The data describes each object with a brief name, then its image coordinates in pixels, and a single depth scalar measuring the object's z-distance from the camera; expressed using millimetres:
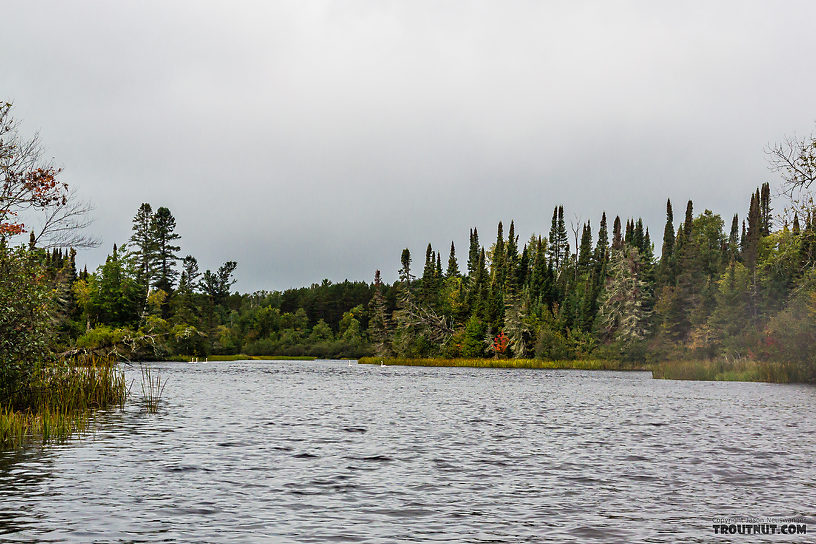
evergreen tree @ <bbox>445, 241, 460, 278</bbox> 194388
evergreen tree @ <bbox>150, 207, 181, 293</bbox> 131125
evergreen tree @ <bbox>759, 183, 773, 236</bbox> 157662
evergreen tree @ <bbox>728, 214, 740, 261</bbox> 162050
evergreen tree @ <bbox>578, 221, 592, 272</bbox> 185750
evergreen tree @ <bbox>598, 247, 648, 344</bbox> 108375
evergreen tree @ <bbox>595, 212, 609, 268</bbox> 170725
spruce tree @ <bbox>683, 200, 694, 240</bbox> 165888
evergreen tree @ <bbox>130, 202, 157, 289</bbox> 130000
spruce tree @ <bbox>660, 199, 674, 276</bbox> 152625
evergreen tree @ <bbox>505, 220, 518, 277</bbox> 147888
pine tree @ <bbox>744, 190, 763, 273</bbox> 115000
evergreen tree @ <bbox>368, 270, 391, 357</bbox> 142125
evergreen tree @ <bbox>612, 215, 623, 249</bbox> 181212
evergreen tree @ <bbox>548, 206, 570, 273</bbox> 198125
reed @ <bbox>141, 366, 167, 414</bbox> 31872
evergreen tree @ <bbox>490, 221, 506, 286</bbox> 159512
